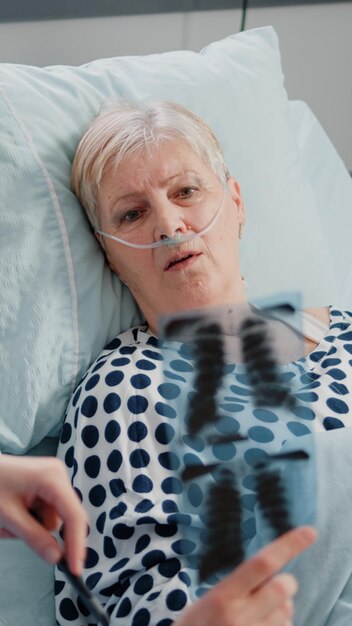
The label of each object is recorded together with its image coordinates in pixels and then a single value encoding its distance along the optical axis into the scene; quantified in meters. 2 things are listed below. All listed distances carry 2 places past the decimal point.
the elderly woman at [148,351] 1.17
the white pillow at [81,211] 1.38
